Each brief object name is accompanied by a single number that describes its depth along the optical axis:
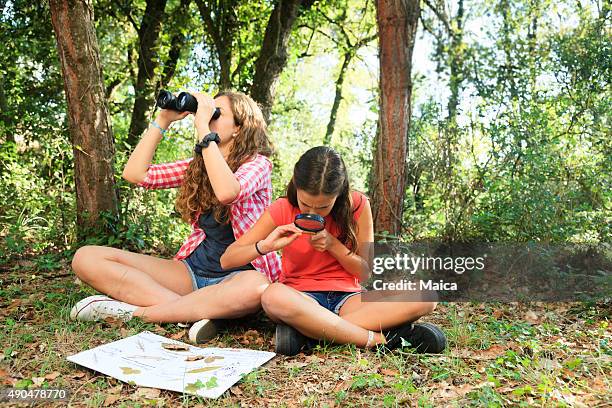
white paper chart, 2.22
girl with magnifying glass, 2.64
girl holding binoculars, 2.99
